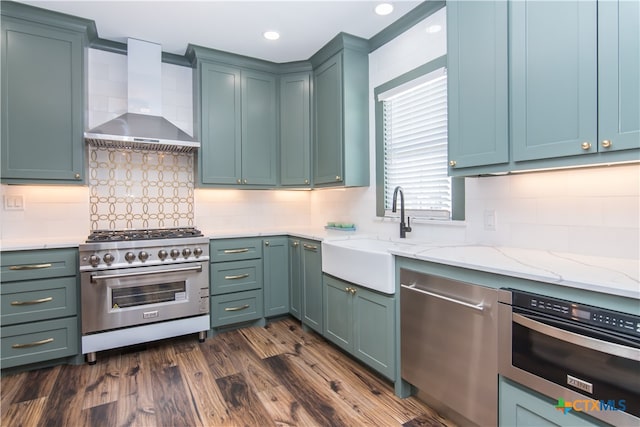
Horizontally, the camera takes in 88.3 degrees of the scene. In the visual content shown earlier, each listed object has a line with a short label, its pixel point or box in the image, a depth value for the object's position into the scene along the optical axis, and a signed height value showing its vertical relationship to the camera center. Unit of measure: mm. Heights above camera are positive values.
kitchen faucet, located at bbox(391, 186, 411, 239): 2536 -85
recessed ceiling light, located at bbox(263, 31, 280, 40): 2885 +1559
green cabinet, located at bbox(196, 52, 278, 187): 3225 +868
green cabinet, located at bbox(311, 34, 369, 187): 3014 +931
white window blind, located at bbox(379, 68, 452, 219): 2434 +518
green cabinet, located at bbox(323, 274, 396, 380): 2074 -791
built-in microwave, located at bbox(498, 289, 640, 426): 1102 -546
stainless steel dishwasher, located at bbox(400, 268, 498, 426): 1525 -704
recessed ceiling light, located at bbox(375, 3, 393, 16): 2455 +1525
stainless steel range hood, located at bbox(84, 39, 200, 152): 2850 +906
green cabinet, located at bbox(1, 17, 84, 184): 2498 +849
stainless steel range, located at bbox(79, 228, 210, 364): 2520 -623
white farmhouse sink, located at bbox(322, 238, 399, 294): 2039 -359
